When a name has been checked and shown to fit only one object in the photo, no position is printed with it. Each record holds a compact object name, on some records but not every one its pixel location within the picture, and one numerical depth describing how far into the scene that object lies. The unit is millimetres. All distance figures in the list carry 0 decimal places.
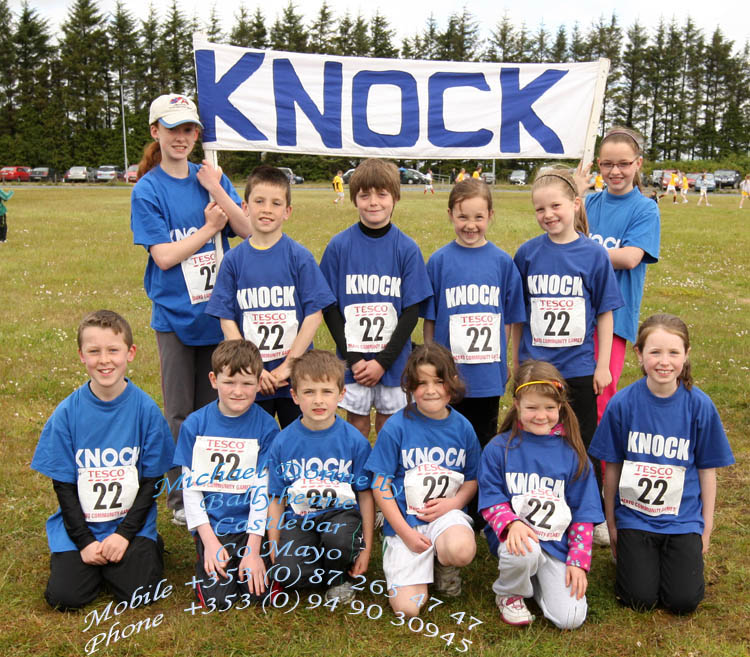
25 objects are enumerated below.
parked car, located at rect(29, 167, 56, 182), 52281
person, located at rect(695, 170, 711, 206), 32484
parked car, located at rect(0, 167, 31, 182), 50122
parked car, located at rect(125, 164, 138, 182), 47409
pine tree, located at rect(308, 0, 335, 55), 64750
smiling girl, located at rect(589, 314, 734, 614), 3455
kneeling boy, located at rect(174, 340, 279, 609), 3494
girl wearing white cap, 3977
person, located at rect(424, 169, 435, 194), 40000
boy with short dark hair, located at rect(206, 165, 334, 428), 3859
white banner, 4500
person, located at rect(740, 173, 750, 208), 32450
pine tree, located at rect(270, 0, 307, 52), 62312
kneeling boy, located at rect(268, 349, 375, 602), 3467
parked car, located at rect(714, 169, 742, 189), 49594
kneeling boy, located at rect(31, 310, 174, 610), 3443
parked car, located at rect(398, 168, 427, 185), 49125
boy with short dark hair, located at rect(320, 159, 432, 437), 3959
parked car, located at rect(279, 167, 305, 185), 51438
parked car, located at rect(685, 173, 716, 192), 44509
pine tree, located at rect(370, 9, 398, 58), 64188
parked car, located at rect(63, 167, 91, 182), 51062
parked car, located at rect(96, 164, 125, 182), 50234
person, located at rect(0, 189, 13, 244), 16703
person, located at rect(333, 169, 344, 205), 31609
